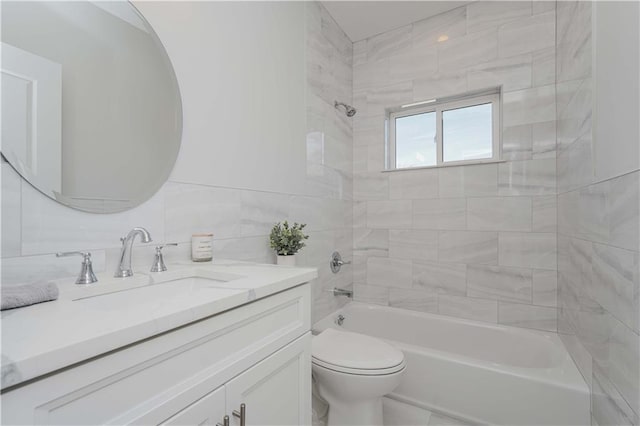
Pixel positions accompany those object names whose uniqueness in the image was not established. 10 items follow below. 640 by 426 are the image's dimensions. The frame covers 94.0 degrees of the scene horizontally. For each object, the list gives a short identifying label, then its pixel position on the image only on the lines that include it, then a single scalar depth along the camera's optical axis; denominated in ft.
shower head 7.92
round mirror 2.66
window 7.27
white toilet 4.50
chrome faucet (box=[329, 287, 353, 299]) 7.39
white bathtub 4.45
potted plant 5.18
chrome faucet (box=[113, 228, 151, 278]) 2.98
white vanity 1.44
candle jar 3.90
